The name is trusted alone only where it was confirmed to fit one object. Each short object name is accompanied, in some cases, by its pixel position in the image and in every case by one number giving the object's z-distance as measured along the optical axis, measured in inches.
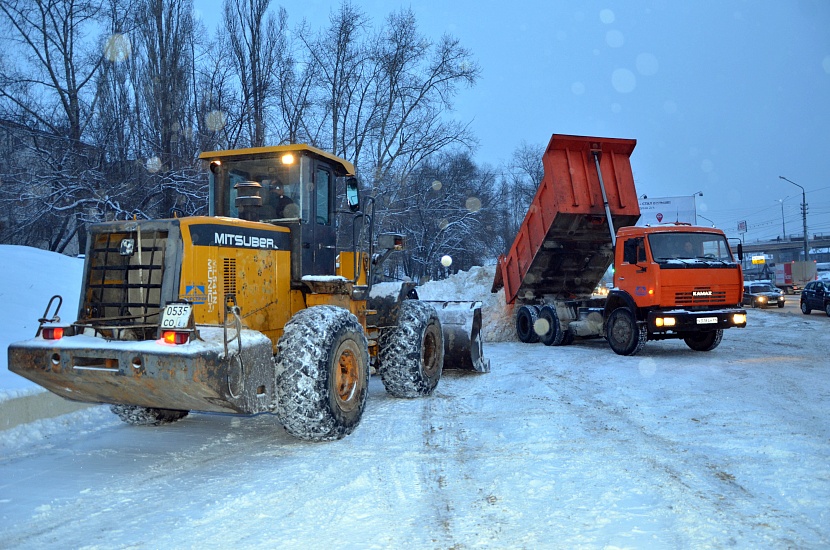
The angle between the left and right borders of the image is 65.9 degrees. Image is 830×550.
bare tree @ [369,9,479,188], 970.7
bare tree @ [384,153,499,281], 1105.4
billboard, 1167.6
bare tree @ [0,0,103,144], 674.2
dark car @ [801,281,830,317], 926.9
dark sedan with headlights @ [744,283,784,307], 1166.3
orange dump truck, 460.1
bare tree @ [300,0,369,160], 949.2
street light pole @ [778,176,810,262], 2086.9
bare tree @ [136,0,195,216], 760.3
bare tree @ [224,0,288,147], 880.9
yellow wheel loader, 188.7
